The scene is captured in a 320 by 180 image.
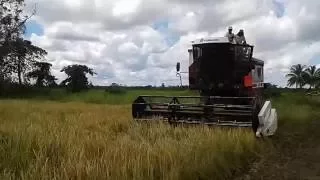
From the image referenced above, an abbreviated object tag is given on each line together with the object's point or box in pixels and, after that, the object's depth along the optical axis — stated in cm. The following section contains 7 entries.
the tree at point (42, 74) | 2610
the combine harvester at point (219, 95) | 647
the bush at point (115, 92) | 2558
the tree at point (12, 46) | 2331
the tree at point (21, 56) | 2424
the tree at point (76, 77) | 2793
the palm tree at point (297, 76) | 4152
